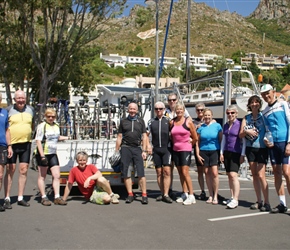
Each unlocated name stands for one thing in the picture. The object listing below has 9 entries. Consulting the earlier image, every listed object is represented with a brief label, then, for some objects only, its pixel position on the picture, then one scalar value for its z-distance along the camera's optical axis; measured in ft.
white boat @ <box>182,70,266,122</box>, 53.18
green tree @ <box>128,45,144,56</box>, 492.95
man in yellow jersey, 23.12
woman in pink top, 24.64
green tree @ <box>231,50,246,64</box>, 411.70
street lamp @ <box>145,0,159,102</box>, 49.55
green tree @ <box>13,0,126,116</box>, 68.95
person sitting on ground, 24.48
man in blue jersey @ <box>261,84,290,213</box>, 21.50
